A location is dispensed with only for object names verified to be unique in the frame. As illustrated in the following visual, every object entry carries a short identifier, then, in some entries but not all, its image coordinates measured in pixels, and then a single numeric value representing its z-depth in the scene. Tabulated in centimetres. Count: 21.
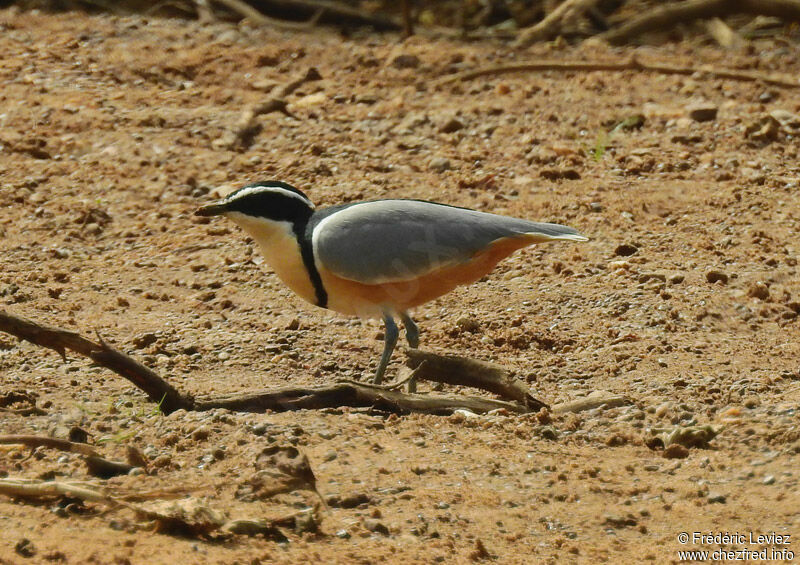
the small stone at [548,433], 937
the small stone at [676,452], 896
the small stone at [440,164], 1570
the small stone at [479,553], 739
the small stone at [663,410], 970
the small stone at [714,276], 1270
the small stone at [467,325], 1219
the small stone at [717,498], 818
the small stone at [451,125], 1681
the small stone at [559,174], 1537
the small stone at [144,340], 1184
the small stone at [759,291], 1227
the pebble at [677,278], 1270
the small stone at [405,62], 1944
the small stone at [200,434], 883
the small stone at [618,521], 797
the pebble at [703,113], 1677
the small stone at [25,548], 679
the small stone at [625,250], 1353
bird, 1080
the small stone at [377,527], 760
